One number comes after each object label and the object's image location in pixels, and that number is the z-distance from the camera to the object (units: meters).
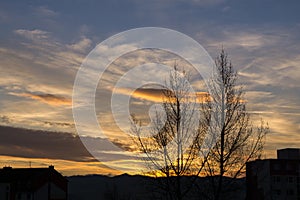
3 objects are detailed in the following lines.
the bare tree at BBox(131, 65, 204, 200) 20.73
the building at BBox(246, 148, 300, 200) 100.50
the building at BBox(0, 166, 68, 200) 85.50
